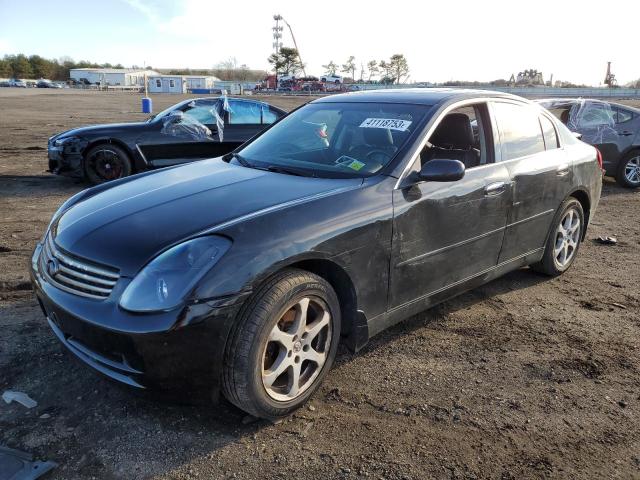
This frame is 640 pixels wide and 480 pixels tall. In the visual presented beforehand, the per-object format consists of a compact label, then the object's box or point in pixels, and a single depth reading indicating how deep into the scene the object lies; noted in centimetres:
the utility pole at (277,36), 9987
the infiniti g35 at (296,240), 236
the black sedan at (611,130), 968
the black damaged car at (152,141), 841
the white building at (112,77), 10588
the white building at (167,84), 8306
